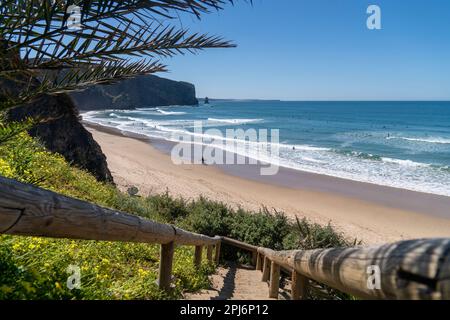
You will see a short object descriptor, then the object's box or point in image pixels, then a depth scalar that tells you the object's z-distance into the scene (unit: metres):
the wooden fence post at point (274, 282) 5.12
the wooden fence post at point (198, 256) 6.01
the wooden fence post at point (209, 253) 7.75
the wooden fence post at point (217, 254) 8.71
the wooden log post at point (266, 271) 7.16
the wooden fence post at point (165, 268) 3.73
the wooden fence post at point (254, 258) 9.53
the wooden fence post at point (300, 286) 2.96
